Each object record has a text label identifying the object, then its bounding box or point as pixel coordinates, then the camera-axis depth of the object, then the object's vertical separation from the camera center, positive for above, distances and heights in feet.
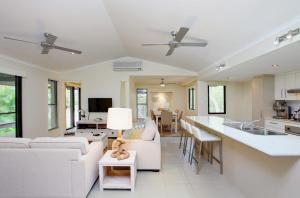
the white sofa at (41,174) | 5.67 -3.18
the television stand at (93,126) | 14.93 -3.02
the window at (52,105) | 15.31 -0.61
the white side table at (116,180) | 6.42 -3.77
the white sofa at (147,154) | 8.03 -3.32
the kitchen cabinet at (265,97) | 12.26 +0.12
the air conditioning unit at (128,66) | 15.66 +3.96
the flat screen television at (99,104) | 15.86 -0.55
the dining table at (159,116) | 17.78 -2.31
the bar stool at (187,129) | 9.22 -2.18
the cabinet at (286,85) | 10.62 +1.15
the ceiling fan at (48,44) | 7.50 +3.37
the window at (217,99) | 18.93 -0.05
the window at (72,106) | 19.78 -0.97
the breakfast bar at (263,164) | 4.16 -2.57
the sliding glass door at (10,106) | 10.37 -0.46
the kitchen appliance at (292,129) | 9.62 -2.35
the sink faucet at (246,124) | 7.34 -1.43
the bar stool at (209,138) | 7.69 -2.31
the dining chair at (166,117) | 17.24 -2.35
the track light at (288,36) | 5.31 +2.62
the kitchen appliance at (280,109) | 11.99 -0.98
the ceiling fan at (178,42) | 6.63 +3.24
